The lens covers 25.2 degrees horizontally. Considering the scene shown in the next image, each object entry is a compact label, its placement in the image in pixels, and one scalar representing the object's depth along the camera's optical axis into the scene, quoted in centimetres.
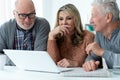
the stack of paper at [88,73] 138
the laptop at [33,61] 140
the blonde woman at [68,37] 213
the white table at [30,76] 136
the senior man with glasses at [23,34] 213
